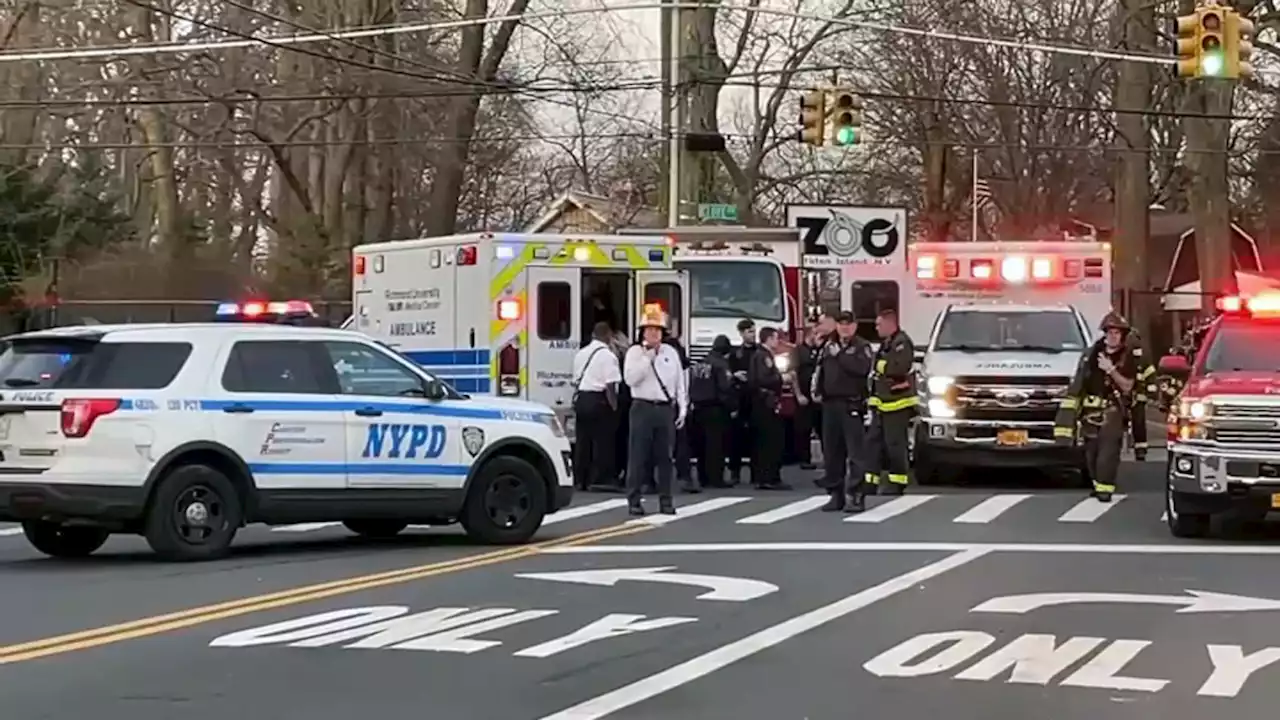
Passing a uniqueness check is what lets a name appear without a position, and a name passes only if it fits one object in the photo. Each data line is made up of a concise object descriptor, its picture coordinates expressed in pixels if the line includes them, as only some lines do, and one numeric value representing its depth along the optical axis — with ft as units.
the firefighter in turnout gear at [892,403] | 64.64
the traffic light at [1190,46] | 73.05
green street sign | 106.73
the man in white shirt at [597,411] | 65.72
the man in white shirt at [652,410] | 56.85
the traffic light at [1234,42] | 72.74
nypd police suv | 44.24
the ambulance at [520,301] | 68.80
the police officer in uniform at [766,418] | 69.15
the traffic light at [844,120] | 92.58
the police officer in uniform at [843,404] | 58.23
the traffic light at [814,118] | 93.91
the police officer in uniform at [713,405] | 68.44
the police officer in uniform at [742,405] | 69.36
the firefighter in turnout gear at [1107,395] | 62.03
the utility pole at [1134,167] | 114.73
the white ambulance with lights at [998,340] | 68.85
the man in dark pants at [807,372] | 72.74
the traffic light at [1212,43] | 72.43
